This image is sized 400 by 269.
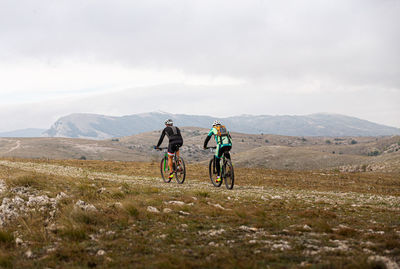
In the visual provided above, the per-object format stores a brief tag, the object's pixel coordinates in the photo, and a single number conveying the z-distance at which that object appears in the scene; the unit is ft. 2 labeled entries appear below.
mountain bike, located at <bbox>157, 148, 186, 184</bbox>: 59.82
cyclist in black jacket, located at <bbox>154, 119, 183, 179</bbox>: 59.16
